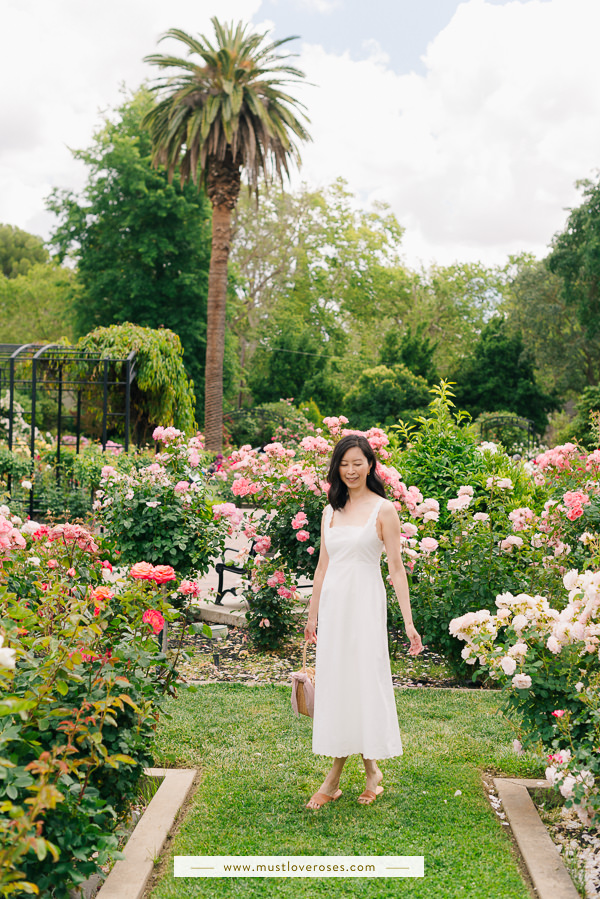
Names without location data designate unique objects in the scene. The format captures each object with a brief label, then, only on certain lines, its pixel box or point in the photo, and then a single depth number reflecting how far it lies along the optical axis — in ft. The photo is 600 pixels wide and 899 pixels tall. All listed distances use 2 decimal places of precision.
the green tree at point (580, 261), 75.77
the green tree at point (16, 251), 145.69
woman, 10.44
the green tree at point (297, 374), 87.15
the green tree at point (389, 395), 71.82
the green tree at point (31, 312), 103.50
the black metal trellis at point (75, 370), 36.40
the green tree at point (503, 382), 85.76
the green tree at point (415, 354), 81.71
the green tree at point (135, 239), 72.08
